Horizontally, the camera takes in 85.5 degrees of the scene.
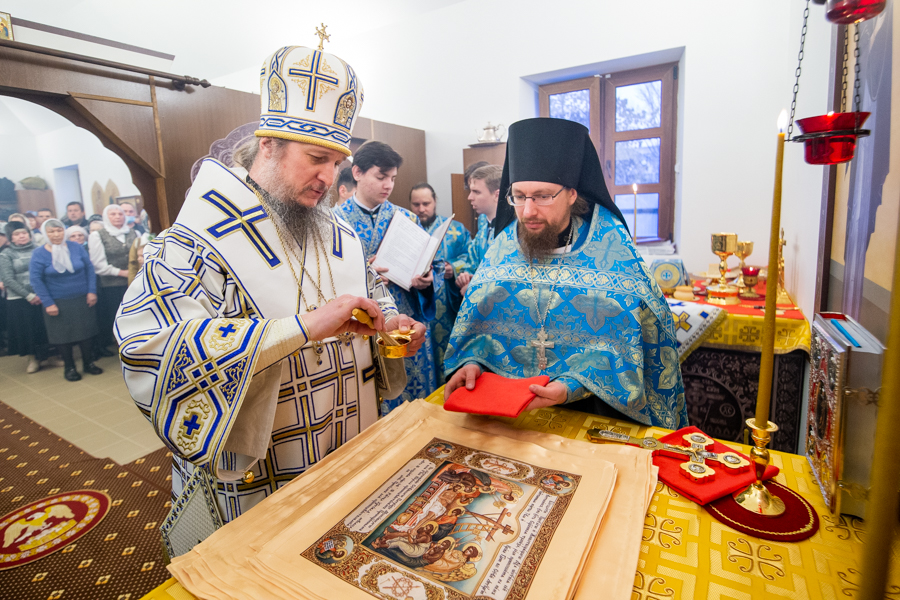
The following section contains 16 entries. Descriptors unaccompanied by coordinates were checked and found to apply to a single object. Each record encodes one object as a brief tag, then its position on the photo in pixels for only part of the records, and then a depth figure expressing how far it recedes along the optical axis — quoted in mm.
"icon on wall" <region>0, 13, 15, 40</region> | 3371
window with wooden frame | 5578
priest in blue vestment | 1783
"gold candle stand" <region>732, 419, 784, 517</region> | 987
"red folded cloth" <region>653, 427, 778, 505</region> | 1064
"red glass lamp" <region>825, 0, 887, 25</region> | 1107
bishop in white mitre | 1266
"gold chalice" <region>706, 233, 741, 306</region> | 3643
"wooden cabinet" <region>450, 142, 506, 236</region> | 6215
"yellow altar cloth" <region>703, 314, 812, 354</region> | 3002
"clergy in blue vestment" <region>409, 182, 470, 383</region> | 4242
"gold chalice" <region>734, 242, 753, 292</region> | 3924
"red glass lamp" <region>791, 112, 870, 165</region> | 1120
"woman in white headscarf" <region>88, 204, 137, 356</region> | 4789
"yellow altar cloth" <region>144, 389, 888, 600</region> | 825
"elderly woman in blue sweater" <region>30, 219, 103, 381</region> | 4551
